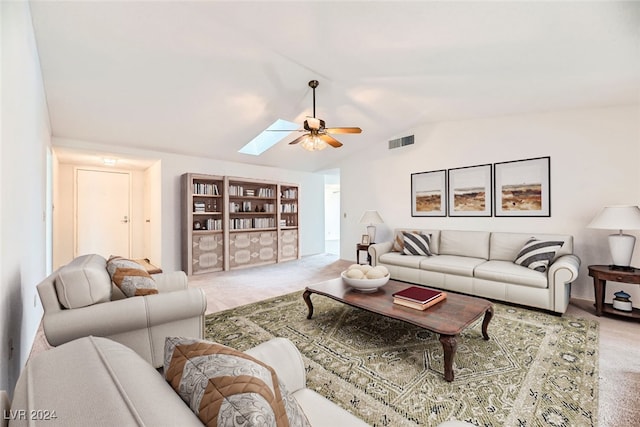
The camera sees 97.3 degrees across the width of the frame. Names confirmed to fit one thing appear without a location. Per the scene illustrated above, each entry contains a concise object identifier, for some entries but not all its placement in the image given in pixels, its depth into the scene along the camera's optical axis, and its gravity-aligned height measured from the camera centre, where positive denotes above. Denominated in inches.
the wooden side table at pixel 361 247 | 203.0 -25.3
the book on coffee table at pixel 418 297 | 88.9 -28.0
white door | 218.1 +0.0
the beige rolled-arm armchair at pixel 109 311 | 63.2 -24.0
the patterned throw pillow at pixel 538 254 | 128.6 -19.8
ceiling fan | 131.5 +38.6
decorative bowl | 104.1 -26.5
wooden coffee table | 73.7 -30.7
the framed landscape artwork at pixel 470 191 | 168.9 +13.2
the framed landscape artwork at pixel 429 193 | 187.2 +13.0
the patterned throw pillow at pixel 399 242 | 183.8 -19.6
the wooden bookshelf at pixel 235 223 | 198.8 -8.1
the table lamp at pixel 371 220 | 205.1 -5.7
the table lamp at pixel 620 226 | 113.0 -5.7
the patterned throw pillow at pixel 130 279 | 76.1 -18.3
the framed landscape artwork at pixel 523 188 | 149.4 +13.5
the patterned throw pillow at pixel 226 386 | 23.2 -16.0
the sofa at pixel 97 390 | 20.4 -14.7
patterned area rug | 63.6 -44.1
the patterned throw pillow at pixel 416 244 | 171.9 -19.8
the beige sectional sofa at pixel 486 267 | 119.1 -27.7
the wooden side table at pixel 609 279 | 110.2 -27.2
